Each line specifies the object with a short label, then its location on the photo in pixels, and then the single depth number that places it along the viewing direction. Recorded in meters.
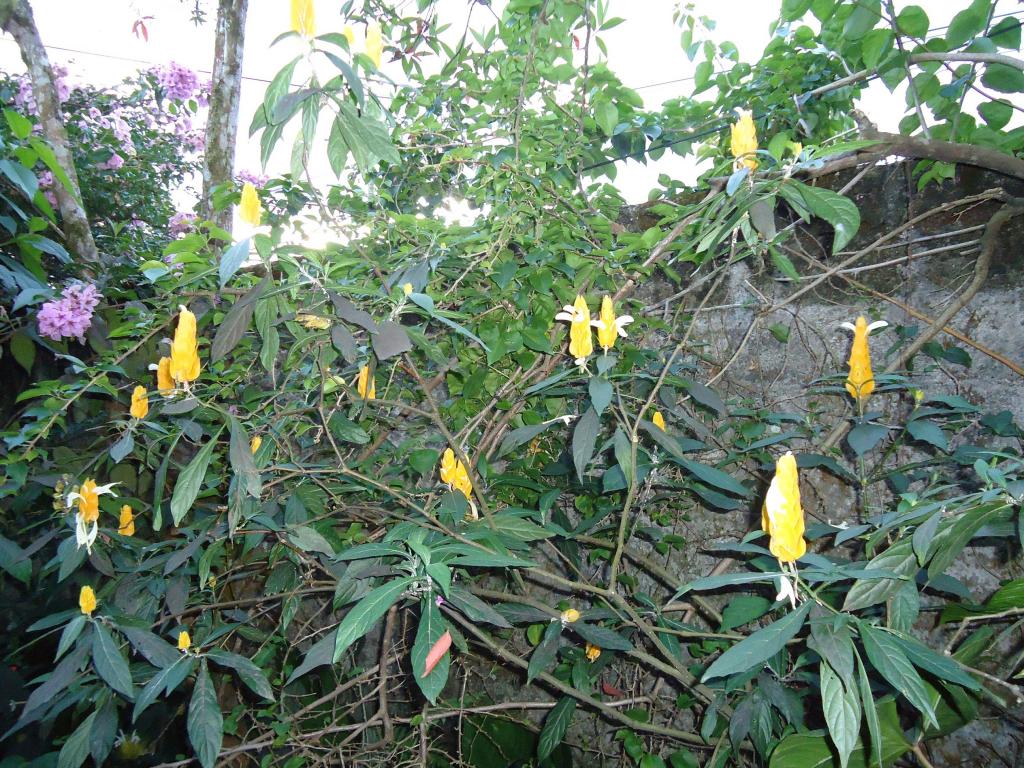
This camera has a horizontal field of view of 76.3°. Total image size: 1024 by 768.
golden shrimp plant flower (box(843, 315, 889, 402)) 1.22
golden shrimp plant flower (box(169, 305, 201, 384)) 1.06
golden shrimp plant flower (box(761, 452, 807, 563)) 0.74
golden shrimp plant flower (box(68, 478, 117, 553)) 1.32
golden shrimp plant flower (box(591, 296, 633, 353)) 1.04
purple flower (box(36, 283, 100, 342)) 2.08
